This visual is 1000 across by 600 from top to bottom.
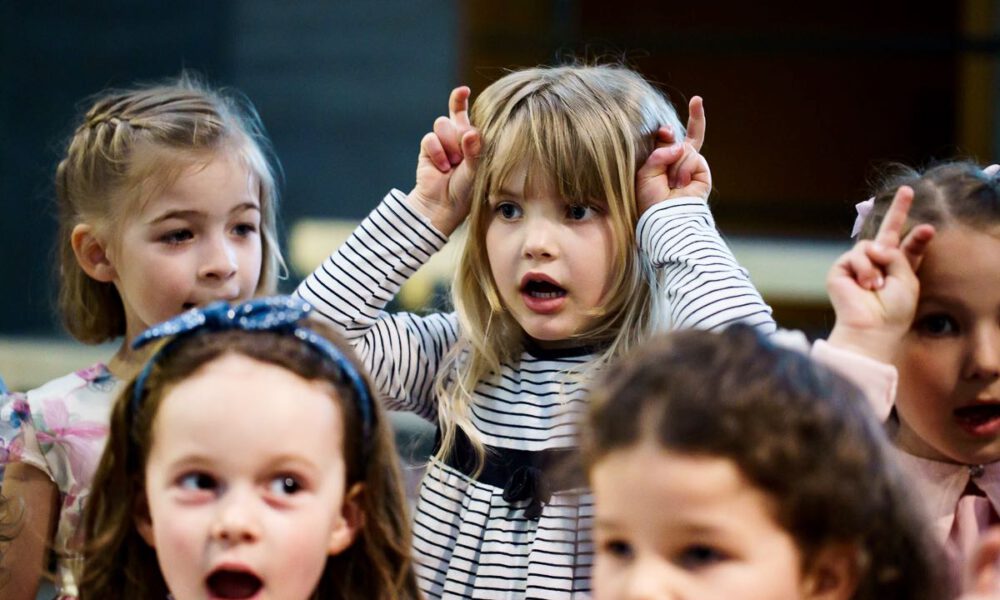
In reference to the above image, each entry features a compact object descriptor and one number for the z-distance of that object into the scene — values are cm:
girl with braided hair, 448
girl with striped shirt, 415
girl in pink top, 339
